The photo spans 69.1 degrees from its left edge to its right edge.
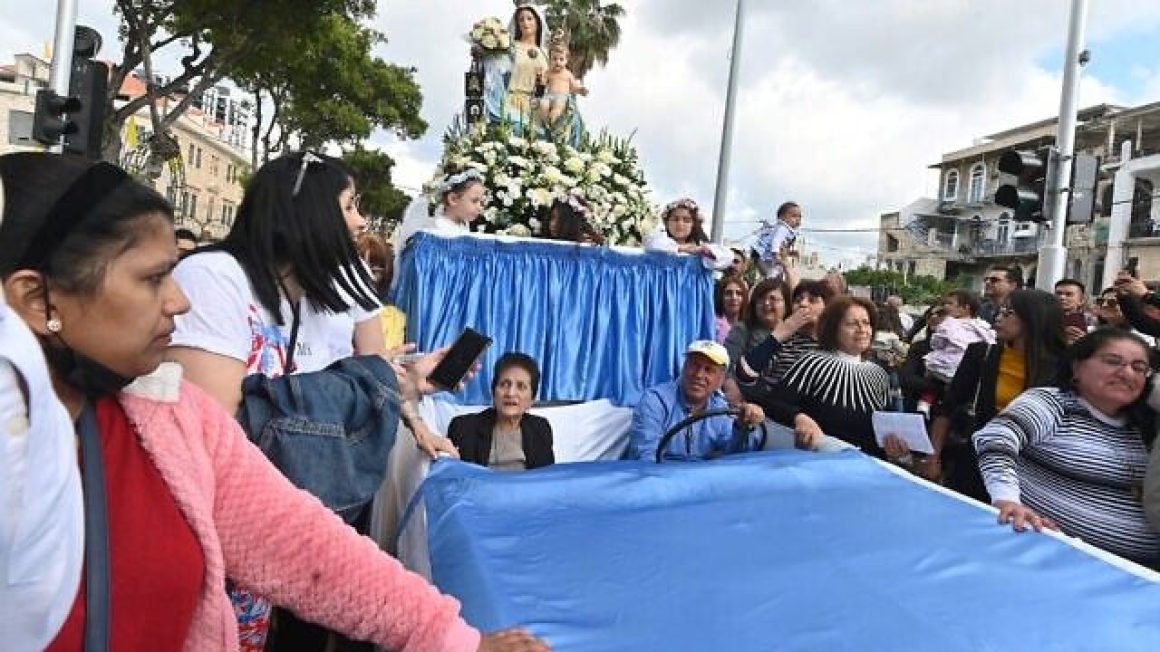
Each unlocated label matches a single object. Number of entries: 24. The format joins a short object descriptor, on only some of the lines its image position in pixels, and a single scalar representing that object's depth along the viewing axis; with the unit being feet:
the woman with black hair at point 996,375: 13.75
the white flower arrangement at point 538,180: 16.02
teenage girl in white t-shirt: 5.89
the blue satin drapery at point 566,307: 15.24
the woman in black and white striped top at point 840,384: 13.84
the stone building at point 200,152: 125.49
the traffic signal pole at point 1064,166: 24.61
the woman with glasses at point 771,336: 15.03
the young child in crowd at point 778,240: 27.30
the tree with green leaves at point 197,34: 42.47
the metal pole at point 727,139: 35.50
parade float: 5.89
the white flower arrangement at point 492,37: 19.40
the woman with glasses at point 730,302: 20.13
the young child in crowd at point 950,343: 21.34
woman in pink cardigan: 3.42
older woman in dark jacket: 13.19
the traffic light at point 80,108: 27.35
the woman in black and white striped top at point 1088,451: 9.68
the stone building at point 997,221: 123.54
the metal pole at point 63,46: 28.71
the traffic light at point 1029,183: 24.88
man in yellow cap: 12.89
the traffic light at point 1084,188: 24.57
